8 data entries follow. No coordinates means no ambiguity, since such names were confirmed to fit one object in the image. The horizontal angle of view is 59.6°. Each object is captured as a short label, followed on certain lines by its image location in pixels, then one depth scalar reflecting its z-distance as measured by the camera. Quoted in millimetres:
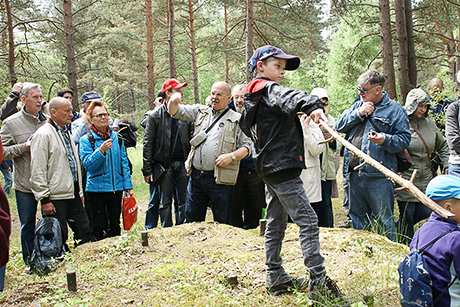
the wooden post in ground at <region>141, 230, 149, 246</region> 5059
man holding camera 4551
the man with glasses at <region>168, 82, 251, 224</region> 5422
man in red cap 6215
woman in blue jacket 5586
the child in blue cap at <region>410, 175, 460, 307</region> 2475
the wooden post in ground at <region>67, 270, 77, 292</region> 3885
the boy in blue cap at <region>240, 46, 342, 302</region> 3242
